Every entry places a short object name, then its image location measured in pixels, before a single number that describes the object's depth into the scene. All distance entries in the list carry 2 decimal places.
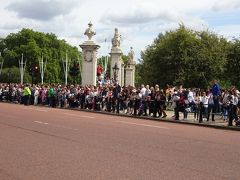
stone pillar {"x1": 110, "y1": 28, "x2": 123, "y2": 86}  53.66
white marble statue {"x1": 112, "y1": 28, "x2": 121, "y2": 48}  54.97
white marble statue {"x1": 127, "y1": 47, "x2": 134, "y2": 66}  73.43
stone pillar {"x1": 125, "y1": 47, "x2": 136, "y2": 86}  68.86
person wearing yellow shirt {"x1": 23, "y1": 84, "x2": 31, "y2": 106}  42.69
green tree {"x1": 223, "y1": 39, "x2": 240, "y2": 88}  46.50
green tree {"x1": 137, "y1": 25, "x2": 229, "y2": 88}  49.72
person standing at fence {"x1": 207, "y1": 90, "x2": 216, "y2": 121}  25.00
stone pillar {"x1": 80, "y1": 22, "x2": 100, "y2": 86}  42.56
